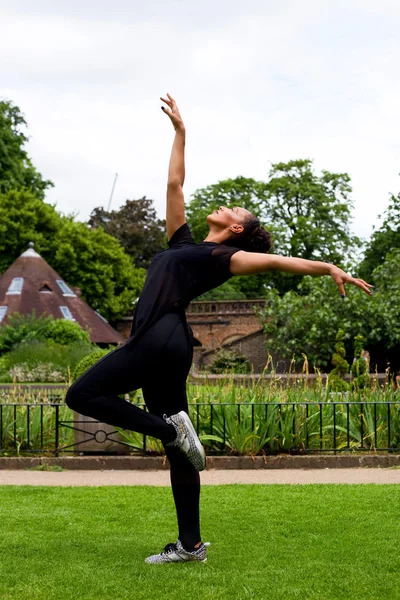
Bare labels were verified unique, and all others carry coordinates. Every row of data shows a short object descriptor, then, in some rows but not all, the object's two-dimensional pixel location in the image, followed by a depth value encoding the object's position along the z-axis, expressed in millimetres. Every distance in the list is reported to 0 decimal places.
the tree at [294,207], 56031
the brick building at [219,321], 51094
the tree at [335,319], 27953
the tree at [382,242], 49125
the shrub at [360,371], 12584
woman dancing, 4840
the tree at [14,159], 46406
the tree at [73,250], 42531
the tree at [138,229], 56875
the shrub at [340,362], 16630
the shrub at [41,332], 31062
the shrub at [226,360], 35344
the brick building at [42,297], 36031
